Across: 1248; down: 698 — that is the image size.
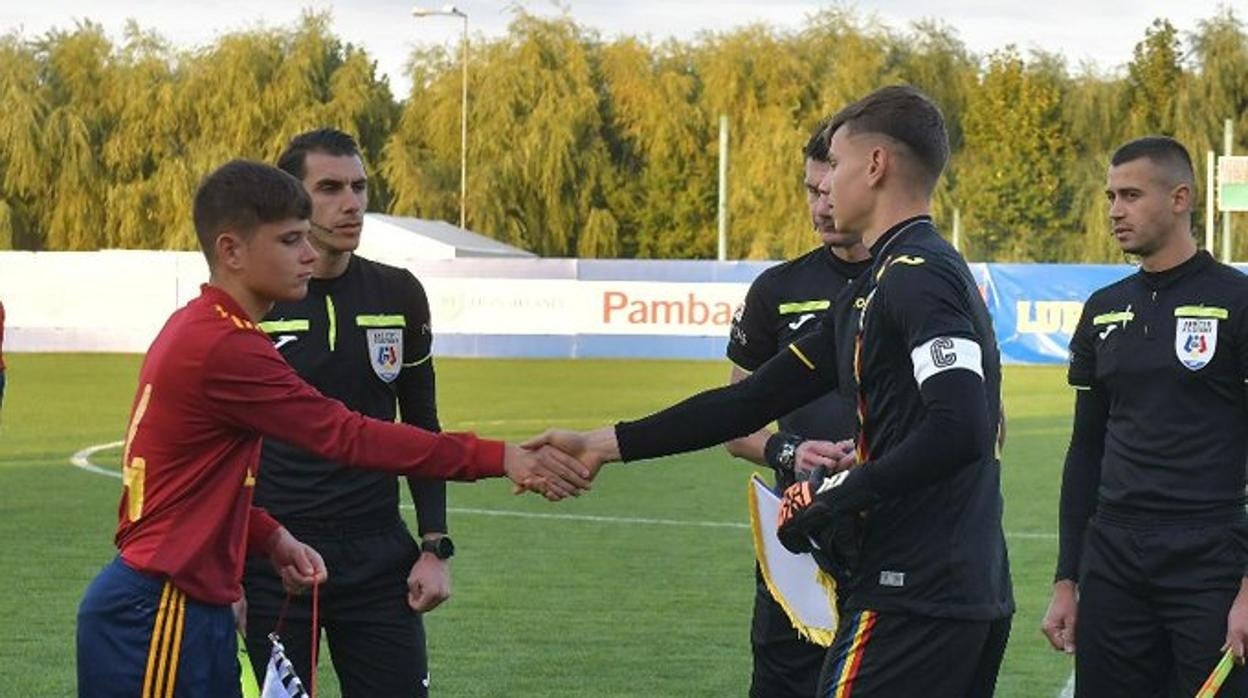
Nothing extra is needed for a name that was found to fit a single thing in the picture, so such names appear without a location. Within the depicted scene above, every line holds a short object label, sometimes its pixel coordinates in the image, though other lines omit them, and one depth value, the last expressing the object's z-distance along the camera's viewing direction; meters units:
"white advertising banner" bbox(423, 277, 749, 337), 39.94
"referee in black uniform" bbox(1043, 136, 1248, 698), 6.41
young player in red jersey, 5.20
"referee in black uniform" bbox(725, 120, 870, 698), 6.86
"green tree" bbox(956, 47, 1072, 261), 59.12
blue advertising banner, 38.31
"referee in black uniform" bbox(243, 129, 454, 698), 6.50
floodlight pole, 61.38
